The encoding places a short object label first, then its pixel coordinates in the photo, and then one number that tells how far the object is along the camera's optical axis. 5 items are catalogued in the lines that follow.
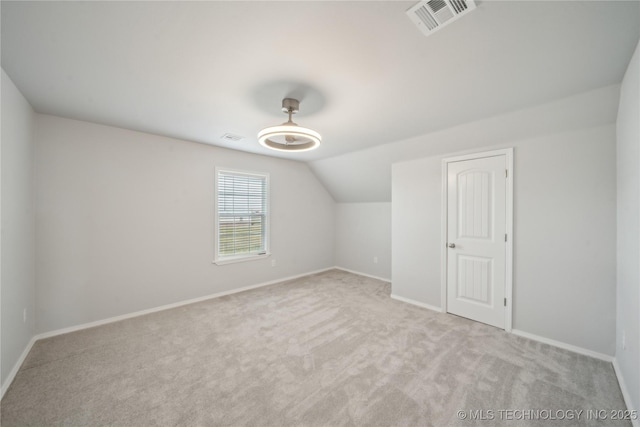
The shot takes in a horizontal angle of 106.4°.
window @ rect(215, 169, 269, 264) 3.96
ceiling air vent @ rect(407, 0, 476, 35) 1.19
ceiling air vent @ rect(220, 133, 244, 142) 3.28
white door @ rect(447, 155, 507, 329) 2.83
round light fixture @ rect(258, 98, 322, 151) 2.02
